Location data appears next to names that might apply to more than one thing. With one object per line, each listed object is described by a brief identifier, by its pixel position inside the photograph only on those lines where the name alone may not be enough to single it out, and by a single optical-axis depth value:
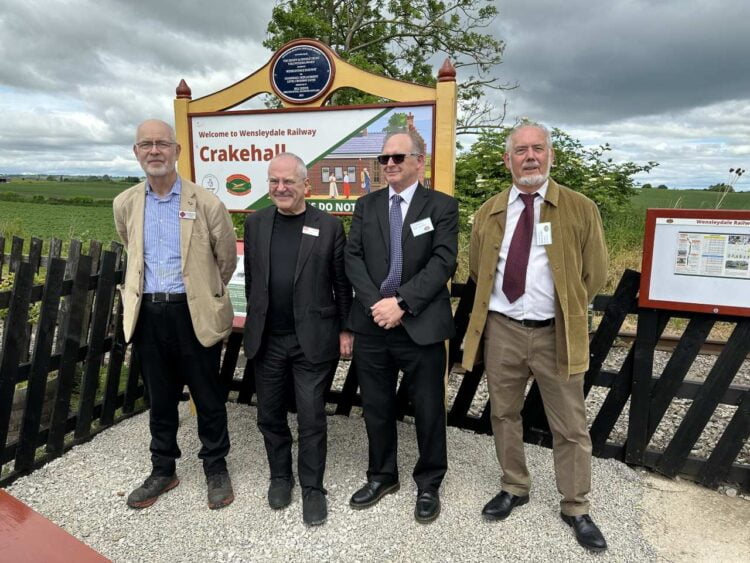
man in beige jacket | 3.02
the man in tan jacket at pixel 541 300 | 2.67
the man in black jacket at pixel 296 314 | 2.98
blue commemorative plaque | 3.77
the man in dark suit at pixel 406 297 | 2.79
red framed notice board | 2.98
